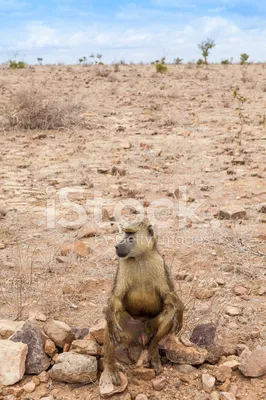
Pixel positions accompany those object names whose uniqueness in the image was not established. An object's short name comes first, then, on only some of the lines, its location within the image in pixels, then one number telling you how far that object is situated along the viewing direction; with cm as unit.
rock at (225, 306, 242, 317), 380
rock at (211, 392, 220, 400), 291
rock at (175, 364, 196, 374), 314
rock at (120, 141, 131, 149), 972
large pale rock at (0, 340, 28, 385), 305
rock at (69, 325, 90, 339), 342
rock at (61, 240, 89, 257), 509
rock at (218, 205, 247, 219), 596
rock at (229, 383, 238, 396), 296
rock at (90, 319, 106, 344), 325
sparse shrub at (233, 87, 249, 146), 1014
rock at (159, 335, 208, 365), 315
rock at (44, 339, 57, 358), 323
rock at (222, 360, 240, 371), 311
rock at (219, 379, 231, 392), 297
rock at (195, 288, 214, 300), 410
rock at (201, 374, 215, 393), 297
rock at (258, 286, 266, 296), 411
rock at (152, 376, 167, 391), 299
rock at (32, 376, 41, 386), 307
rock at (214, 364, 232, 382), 304
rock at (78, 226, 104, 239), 563
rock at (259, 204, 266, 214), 619
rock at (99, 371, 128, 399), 292
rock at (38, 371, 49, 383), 309
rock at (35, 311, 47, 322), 378
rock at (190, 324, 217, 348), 334
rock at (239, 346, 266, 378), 302
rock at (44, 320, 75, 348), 328
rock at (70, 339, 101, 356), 316
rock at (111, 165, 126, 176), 812
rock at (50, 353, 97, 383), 302
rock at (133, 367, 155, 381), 307
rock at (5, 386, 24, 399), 297
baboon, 304
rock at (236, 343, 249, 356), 329
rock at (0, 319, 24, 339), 343
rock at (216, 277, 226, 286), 434
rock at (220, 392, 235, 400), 289
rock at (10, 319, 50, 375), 314
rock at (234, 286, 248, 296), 413
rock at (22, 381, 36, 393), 301
